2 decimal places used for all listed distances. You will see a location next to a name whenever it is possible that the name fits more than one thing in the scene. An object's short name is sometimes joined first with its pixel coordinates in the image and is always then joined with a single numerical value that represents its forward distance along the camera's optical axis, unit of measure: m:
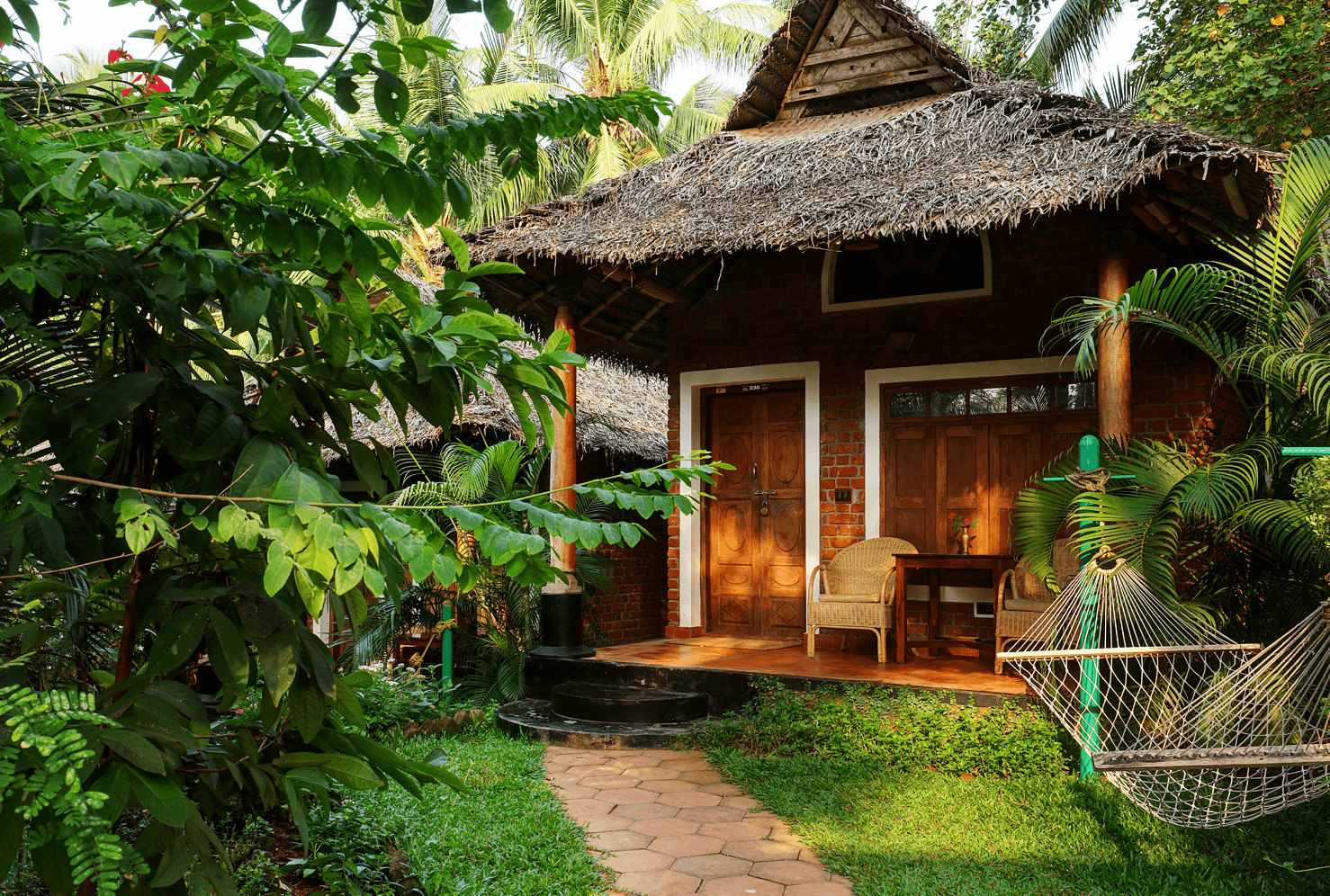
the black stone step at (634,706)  5.91
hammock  3.24
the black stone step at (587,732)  5.65
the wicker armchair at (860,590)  6.43
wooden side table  6.28
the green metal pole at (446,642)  7.04
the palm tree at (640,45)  16.70
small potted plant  7.04
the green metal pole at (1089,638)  4.41
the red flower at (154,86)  1.36
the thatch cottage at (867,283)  5.41
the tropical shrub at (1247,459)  4.30
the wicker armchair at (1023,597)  5.87
